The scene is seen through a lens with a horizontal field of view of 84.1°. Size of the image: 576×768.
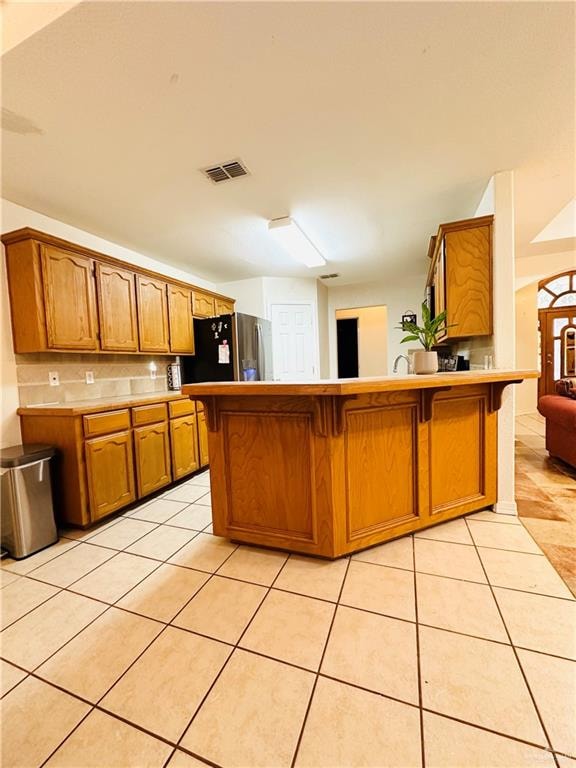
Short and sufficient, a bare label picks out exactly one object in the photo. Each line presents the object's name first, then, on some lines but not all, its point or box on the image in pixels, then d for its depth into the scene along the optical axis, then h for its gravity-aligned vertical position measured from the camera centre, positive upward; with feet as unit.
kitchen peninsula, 5.66 -1.83
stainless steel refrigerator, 12.48 +0.65
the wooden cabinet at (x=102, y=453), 7.49 -2.13
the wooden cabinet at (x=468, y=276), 7.88 +2.08
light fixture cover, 9.82 +4.27
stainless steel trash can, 6.62 -2.73
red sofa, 9.73 -2.29
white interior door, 16.22 +1.22
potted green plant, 7.02 +0.40
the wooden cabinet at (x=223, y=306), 14.51 +2.88
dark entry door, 18.42 +0.63
